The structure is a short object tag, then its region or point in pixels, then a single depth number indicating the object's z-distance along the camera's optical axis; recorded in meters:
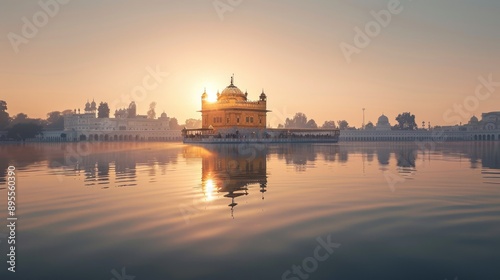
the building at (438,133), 142.75
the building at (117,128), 134.38
